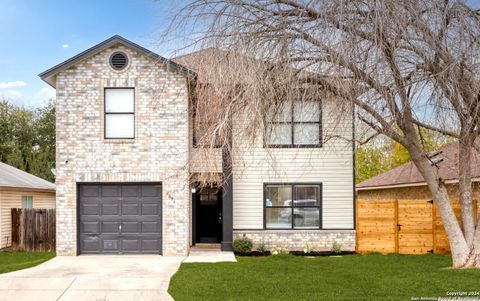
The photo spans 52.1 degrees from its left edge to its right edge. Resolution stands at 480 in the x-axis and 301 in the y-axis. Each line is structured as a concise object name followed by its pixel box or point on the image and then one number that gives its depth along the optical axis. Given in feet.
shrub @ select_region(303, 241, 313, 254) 48.93
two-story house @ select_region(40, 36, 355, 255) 46.01
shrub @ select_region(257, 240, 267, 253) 48.80
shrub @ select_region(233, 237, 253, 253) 48.42
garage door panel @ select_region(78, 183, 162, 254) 46.62
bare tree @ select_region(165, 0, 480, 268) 27.55
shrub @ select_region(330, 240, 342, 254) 49.08
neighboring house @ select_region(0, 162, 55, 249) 57.52
